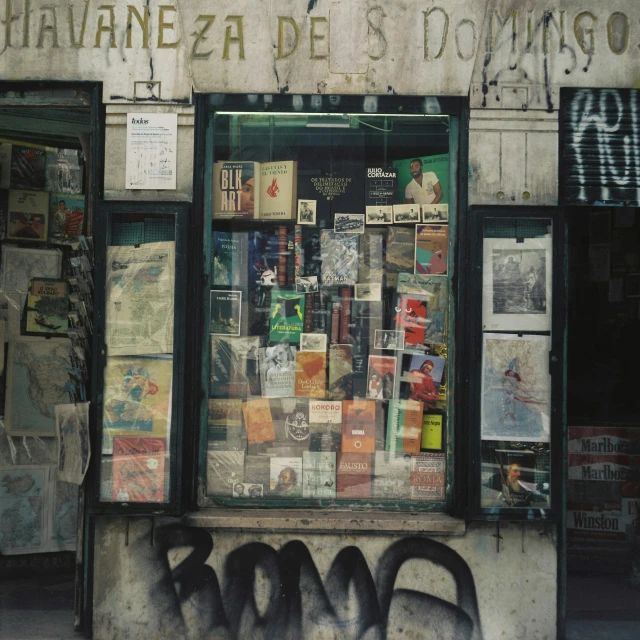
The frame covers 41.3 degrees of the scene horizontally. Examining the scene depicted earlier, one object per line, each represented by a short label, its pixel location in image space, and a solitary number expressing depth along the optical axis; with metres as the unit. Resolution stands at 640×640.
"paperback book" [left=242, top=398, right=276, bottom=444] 5.46
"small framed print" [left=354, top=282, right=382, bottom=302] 5.49
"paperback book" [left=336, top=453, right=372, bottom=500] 5.40
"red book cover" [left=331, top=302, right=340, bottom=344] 5.48
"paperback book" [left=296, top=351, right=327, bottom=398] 5.48
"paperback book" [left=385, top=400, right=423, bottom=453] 5.42
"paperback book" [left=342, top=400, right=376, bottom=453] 5.46
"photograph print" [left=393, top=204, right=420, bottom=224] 5.46
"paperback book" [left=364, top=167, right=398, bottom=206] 5.49
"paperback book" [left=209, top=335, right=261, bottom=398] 5.44
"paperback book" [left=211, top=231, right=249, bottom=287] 5.45
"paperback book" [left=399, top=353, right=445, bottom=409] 5.41
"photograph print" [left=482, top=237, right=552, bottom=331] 5.23
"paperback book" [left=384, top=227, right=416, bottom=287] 5.47
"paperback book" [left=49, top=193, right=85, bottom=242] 7.05
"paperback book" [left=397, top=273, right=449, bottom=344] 5.41
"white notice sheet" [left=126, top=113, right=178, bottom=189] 5.27
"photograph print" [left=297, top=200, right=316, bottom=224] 5.50
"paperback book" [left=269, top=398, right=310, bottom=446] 5.46
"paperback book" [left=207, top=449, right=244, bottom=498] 5.39
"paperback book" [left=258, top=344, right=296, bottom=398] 5.48
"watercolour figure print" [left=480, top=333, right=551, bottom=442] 5.20
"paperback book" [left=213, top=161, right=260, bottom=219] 5.46
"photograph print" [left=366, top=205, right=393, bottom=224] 5.49
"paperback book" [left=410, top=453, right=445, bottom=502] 5.37
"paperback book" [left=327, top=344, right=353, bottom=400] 5.47
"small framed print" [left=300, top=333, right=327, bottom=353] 5.49
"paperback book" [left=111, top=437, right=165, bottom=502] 5.18
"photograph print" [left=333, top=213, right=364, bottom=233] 5.50
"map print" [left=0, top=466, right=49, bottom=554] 6.79
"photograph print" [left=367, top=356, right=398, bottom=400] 5.46
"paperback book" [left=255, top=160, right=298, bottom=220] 5.50
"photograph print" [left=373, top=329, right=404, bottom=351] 5.45
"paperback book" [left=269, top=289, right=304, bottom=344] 5.50
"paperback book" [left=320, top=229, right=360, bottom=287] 5.50
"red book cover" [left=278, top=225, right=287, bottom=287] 5.51
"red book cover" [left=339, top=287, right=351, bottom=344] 5.48
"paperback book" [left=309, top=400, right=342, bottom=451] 5.46
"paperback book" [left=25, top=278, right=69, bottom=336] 6.92
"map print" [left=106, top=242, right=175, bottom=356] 5.26
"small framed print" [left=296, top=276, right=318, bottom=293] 5.50
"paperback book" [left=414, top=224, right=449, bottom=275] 5.42
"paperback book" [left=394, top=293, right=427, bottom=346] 5.44
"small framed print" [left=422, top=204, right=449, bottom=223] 5.41
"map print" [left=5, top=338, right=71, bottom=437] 6.83
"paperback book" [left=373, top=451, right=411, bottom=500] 5.39
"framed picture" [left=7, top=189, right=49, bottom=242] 6.91
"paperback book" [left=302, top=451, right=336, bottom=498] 5.40
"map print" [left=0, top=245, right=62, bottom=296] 6.89
